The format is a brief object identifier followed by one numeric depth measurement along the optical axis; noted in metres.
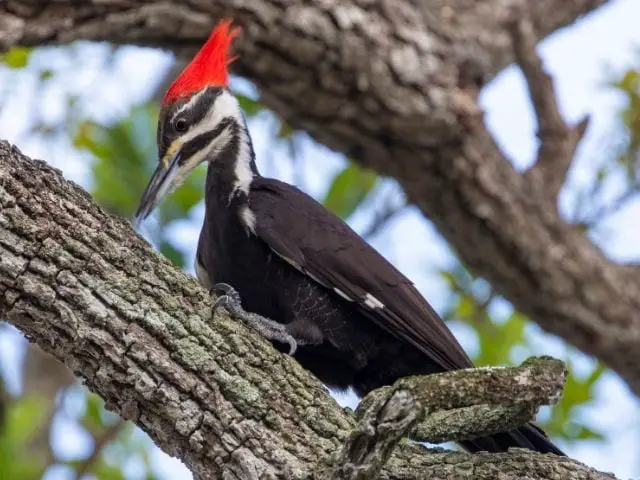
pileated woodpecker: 6.69
